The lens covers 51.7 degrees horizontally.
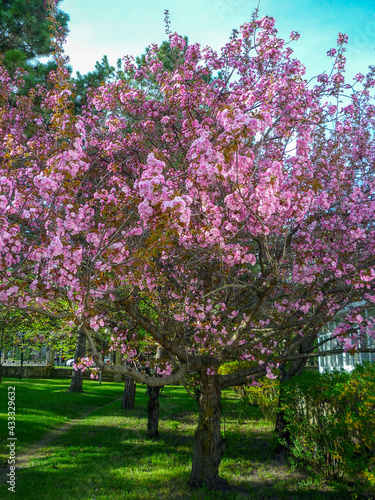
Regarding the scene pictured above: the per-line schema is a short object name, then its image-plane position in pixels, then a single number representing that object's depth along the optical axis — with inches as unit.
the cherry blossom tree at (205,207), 175.0
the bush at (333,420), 217.6
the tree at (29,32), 471.2
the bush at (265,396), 458.0
